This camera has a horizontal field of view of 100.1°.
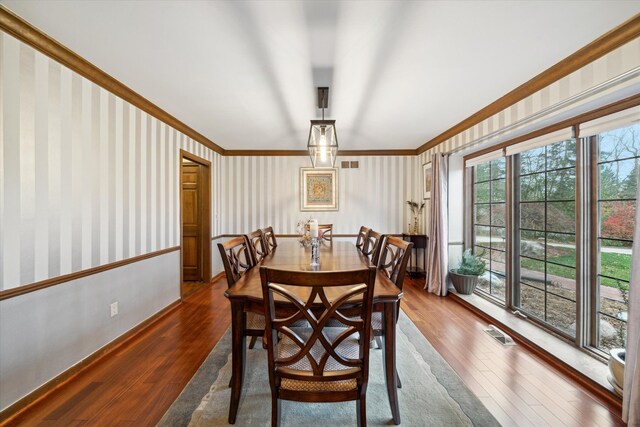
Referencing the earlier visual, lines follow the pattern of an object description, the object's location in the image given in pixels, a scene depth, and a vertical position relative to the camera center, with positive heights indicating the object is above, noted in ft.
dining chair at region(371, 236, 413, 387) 6.10 -1.34
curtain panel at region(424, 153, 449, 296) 13.01 -0.93
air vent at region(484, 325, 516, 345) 8.43 -4.06
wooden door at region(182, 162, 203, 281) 15.15 -0.69
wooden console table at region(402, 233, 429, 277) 15.65 -2.02
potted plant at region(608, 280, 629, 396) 5.65 -3.20
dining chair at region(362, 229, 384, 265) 7.87 -1.06
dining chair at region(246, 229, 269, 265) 8.33 -1.06
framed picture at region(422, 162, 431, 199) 14.96 +1.79
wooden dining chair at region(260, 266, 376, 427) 3.88 -2.16
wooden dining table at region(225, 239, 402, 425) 4.96 -2.04
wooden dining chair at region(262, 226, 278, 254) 11.33 -1.08
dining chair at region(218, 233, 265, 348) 5.88 -1.43
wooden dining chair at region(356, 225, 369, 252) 10.49 -0.99
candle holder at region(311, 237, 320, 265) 7.77 -1.14
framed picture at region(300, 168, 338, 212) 17.19 +1.44
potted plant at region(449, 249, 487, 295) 12.30 -2.87
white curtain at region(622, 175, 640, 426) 4.84 -2.61
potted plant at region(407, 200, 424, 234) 16.48 +0.02
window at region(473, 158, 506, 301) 11.00 -0.47
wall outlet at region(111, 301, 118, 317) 8.07 -2.92
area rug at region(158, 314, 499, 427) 5.26 -4.07
